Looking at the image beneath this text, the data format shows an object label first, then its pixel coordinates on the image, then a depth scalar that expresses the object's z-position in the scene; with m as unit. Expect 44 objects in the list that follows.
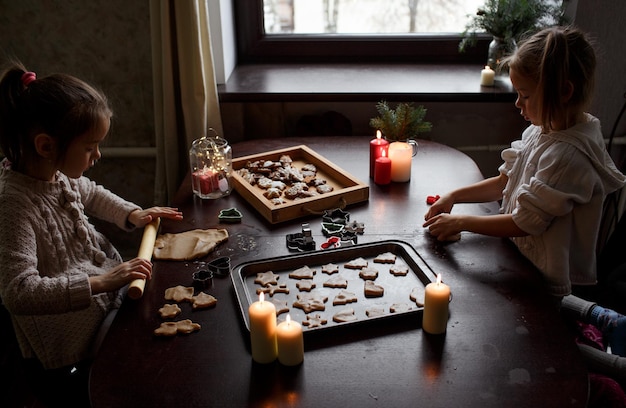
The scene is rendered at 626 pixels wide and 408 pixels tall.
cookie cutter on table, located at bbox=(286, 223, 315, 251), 1.52
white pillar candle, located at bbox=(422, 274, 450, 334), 1.18
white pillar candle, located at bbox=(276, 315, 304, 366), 1.11
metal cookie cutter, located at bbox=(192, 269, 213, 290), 1.37
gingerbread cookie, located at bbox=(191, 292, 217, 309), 1.30
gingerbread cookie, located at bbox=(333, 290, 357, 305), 1.32
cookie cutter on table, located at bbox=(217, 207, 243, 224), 1.67
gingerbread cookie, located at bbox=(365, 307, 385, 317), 1.26
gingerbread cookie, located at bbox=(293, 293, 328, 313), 1.30
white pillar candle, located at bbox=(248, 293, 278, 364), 1.11
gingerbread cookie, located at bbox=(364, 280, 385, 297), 1.34
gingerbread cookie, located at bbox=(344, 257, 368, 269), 1.45
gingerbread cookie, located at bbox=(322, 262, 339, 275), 1.44
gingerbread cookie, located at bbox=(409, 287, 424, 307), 1.30
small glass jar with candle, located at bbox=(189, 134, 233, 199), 1.79
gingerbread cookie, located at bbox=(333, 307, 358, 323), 1.25
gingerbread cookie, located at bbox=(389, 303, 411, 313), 1.27
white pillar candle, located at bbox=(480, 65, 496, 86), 2.39
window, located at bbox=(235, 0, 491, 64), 2.69
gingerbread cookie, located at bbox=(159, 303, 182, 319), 1.27
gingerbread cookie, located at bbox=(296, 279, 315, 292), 1.37
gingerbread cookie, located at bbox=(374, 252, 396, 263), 1.48
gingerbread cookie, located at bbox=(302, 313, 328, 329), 1.24
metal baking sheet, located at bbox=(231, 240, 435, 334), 1.29
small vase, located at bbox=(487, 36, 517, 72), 2.36
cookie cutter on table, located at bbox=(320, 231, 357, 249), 1.53
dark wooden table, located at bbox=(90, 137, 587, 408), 1.06
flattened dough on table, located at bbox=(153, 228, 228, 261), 1.49
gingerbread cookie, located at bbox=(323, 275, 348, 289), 1.38
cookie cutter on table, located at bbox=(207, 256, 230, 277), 1.42
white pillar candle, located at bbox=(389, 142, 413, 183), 1.85
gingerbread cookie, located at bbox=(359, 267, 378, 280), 1.41
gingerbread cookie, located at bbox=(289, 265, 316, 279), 1.42
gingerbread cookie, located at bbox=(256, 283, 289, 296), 1.36
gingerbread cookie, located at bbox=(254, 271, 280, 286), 1.40
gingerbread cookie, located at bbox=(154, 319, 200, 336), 1.21
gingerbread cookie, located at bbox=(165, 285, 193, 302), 1.32
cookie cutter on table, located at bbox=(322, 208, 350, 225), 1.64
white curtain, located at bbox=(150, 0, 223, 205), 2.12
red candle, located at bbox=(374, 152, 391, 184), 1.83
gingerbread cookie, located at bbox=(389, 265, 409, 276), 1.42
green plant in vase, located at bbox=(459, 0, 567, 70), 2.31
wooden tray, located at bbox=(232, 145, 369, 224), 1.66
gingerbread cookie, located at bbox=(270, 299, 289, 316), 1.30
